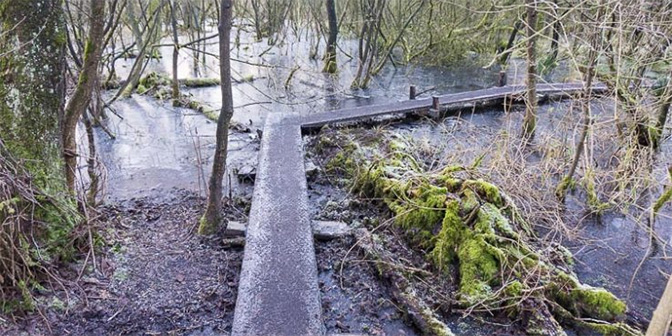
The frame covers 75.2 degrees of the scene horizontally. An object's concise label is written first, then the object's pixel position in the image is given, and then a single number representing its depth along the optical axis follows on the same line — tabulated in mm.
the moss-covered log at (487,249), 3131
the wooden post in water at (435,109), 7641
